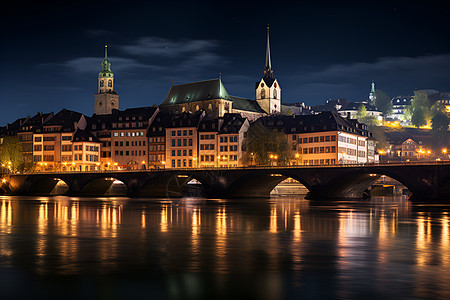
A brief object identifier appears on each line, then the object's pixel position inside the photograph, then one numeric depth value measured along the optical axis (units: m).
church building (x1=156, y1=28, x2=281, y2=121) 171.75
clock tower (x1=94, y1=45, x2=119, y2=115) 193.50
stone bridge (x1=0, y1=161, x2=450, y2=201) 82.38
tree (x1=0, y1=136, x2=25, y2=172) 142.25
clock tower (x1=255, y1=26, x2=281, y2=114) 193.50
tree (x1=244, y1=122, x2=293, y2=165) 122.88
